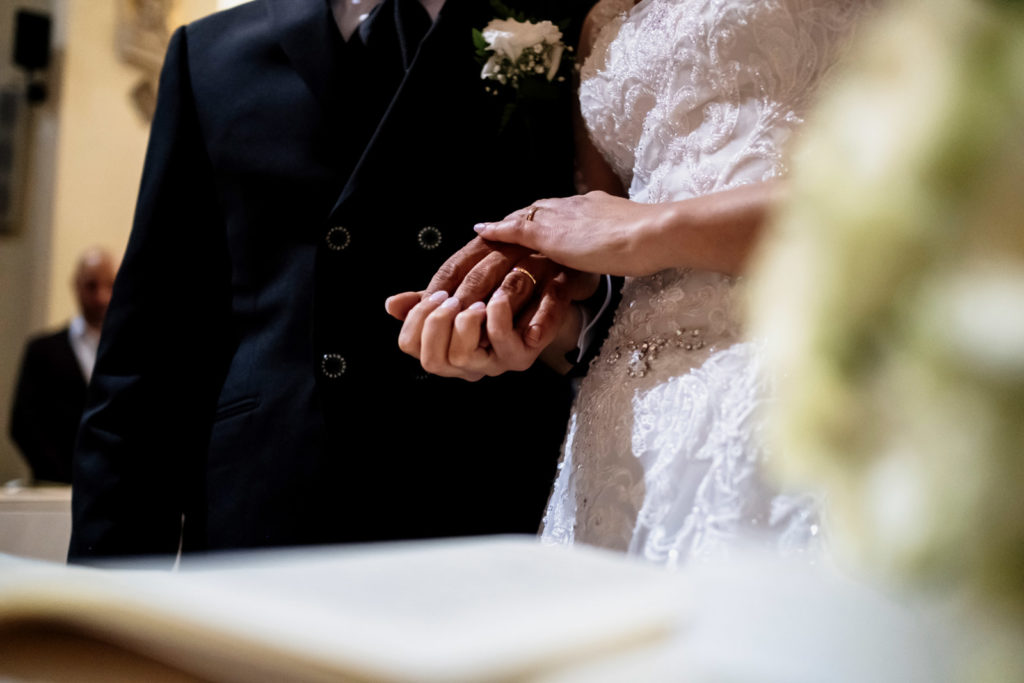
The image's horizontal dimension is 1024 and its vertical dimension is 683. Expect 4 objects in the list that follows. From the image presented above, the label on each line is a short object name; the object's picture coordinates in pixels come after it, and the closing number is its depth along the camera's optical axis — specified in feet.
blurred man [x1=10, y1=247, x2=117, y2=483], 14.30
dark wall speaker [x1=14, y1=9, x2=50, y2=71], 15.75
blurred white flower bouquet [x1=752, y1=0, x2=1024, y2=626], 0.48
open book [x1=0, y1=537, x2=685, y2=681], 0.67
